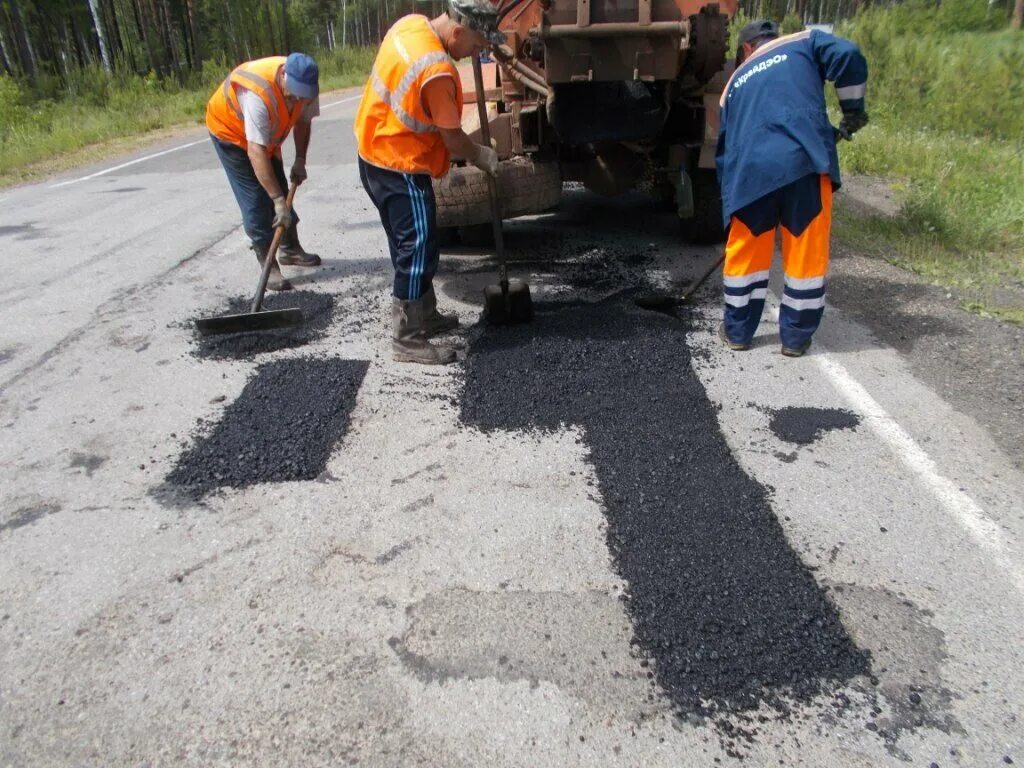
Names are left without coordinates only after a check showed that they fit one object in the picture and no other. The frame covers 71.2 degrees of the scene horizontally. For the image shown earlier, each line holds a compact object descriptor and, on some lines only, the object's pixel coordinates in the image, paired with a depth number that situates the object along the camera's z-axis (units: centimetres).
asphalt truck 446
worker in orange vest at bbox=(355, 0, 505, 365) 346
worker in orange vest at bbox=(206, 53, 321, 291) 464
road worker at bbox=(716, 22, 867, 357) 376
